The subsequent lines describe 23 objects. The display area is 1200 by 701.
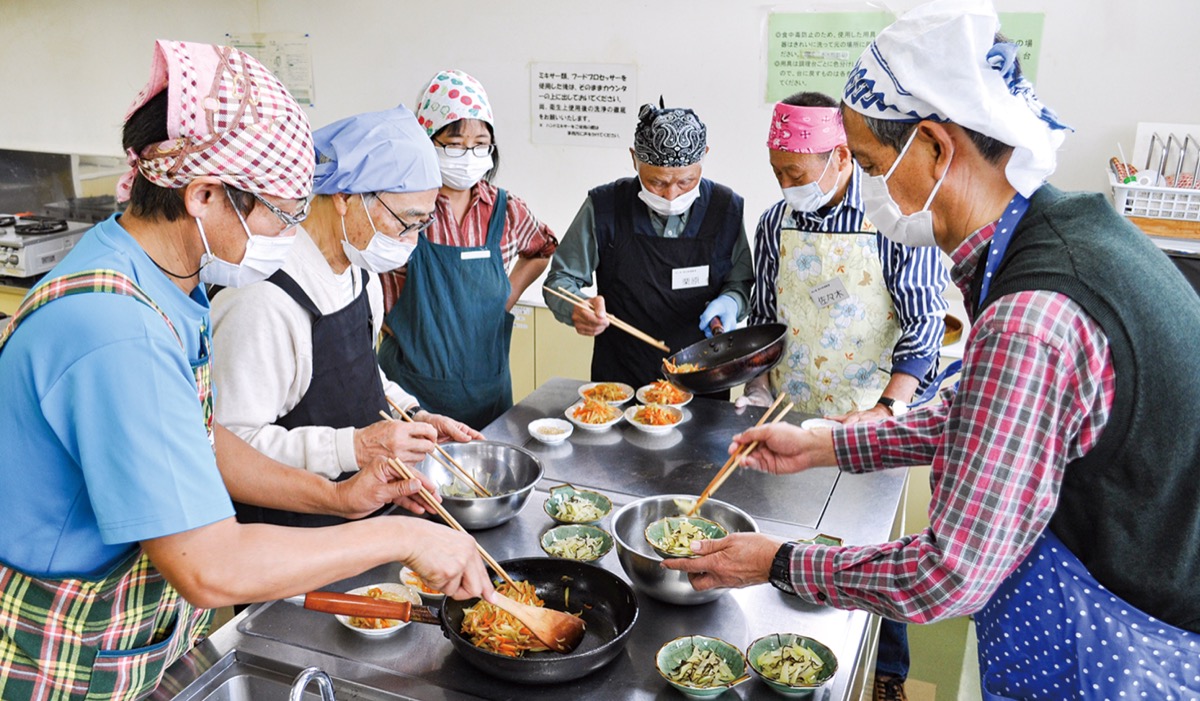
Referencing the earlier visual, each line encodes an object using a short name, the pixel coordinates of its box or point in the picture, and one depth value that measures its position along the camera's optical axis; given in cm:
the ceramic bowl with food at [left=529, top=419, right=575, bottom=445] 259
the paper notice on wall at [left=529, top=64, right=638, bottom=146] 436
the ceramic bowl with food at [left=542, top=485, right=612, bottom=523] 210
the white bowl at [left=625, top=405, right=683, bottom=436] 266
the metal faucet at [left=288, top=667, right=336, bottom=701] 123
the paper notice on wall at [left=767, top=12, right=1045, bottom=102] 386
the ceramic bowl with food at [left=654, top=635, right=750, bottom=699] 148
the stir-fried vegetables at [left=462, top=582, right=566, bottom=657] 158
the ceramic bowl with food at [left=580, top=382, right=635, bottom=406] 289
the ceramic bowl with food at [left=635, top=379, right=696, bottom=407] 285
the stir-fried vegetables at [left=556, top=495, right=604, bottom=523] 210
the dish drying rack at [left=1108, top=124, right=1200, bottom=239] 332
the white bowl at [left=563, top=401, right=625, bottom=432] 267
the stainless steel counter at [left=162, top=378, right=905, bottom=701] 153
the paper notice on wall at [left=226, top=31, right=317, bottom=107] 496
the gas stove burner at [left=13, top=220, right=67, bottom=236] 534
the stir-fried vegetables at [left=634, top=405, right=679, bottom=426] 269
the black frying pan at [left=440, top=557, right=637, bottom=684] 146
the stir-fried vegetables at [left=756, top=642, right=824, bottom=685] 152
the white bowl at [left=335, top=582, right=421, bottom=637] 176
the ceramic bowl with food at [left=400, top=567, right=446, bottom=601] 179
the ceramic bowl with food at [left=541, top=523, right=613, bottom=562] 195
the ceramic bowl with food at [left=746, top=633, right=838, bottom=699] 150
